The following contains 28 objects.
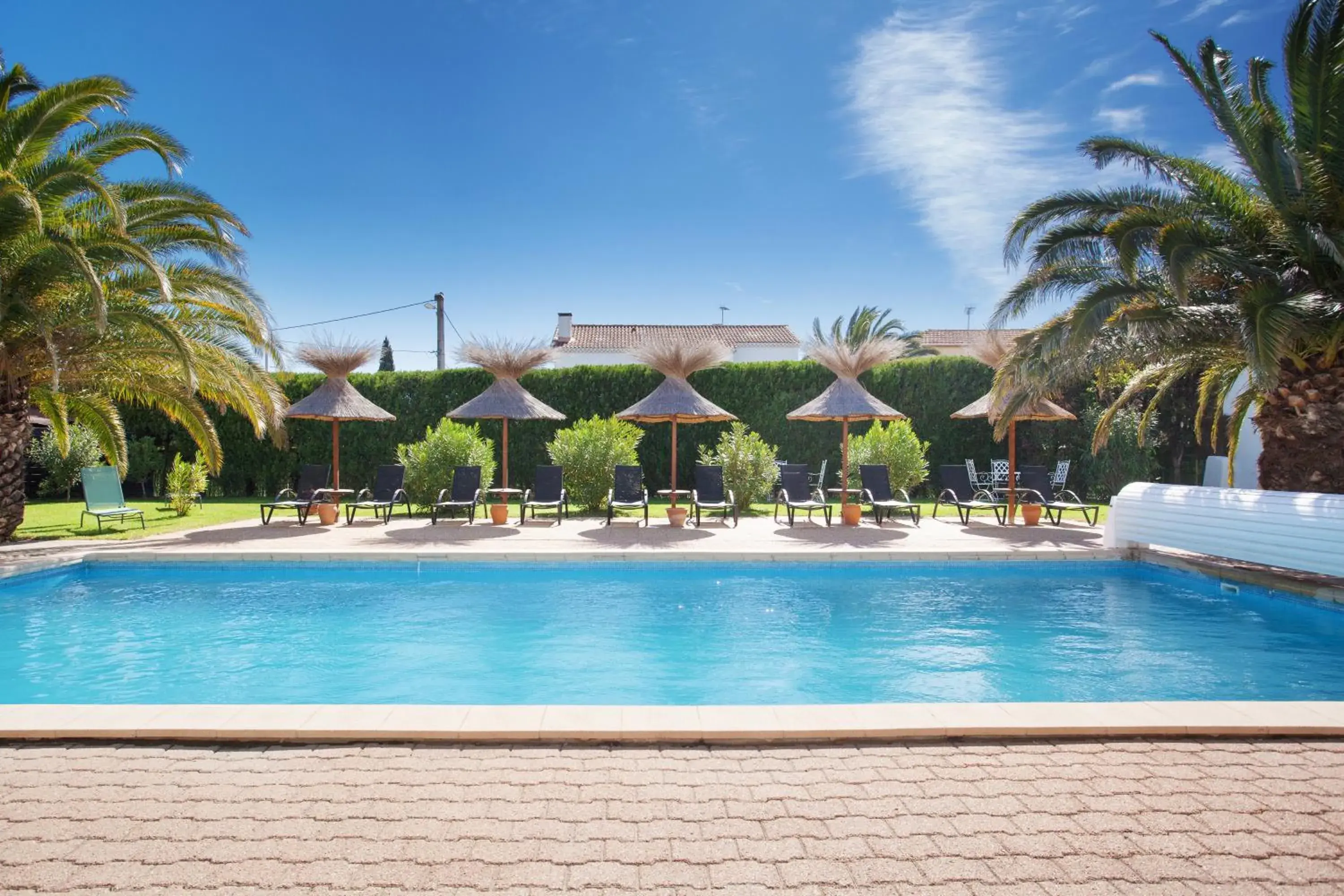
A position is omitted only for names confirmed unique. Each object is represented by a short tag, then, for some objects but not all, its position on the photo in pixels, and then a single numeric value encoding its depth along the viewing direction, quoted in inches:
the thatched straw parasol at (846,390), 513.0
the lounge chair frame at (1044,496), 519.5
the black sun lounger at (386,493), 530.3
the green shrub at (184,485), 565.0
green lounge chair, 473.4
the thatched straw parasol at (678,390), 517.7
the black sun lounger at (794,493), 511.5
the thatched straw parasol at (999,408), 519.2
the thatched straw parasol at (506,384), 540.4
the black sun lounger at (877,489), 520.4
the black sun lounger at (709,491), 518.9
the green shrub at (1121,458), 655.1
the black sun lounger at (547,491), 525.7
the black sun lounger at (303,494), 518.6
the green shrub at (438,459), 575.5
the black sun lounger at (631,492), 522.6
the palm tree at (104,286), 358.6
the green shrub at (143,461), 717.3
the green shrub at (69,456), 638.5
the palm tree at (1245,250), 322.0
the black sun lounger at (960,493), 538.3
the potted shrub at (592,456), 583.5
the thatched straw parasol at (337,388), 540.7
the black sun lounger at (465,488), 528.7
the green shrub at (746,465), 580.4
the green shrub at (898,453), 604.7
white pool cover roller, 293.3
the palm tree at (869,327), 1318.9
